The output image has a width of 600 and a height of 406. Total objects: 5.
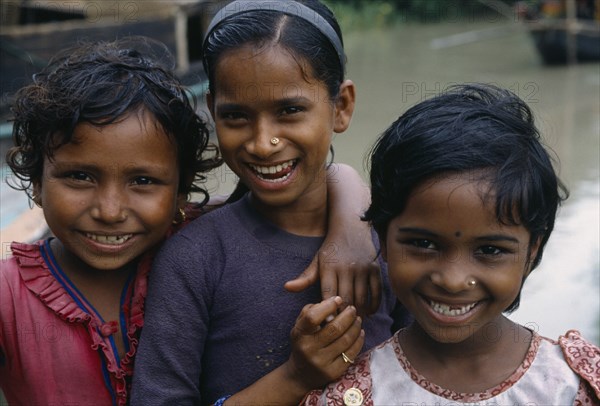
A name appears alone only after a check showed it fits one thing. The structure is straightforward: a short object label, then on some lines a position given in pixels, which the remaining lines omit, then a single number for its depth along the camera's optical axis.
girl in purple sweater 1.68
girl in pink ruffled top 1.71
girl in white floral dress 1.60
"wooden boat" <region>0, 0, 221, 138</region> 5.11
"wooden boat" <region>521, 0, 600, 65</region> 10.23
